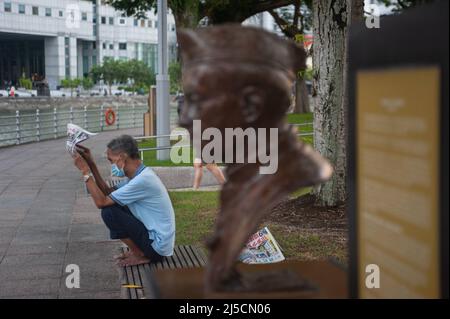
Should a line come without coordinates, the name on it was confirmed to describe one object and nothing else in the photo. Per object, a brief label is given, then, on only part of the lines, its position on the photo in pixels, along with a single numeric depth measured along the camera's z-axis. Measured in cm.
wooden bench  552
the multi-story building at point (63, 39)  7100
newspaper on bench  625
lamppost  1540
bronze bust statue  347
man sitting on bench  603
